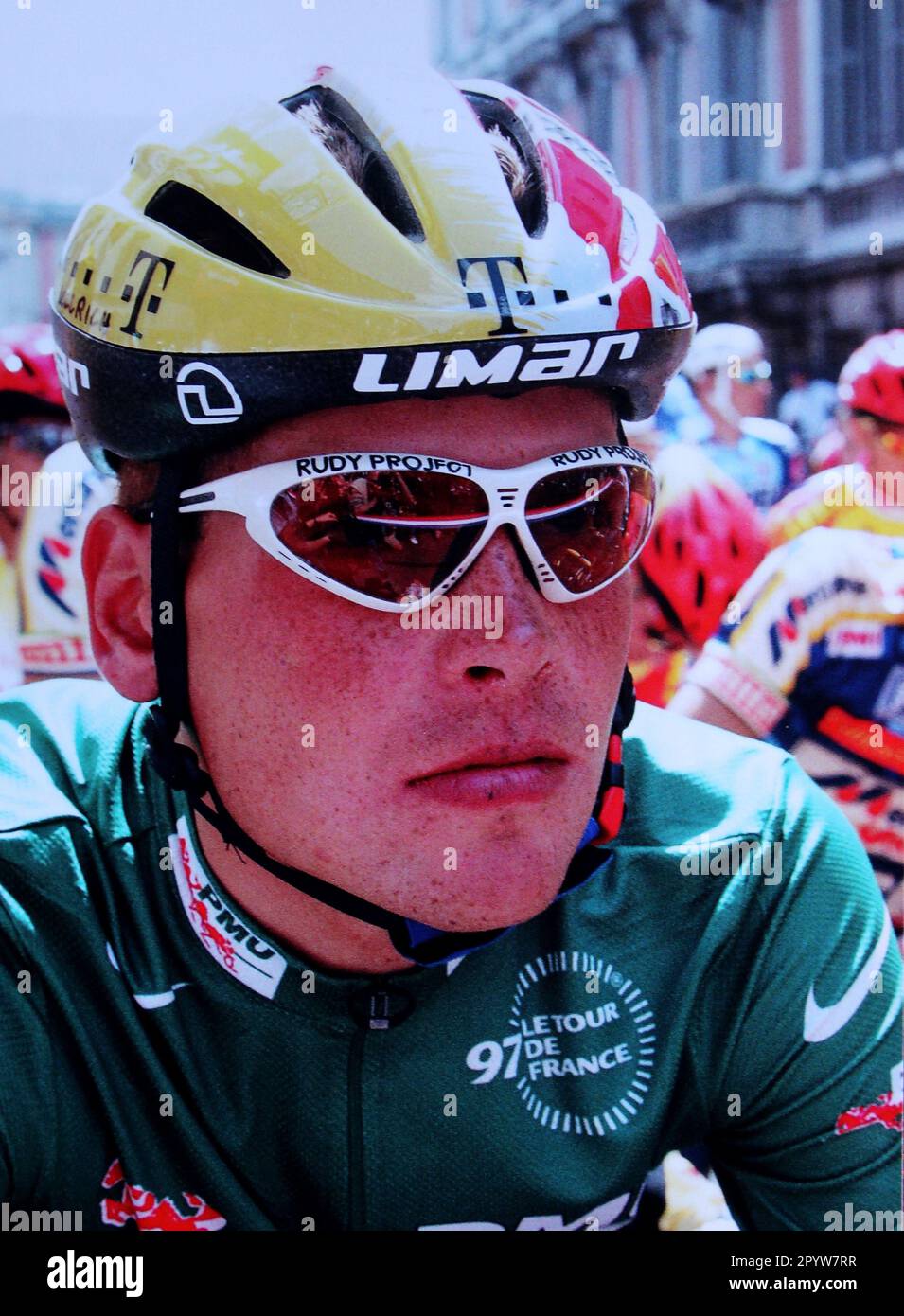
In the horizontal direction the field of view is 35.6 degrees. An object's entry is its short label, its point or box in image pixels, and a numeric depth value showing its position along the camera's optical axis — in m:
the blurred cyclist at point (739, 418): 6.36
